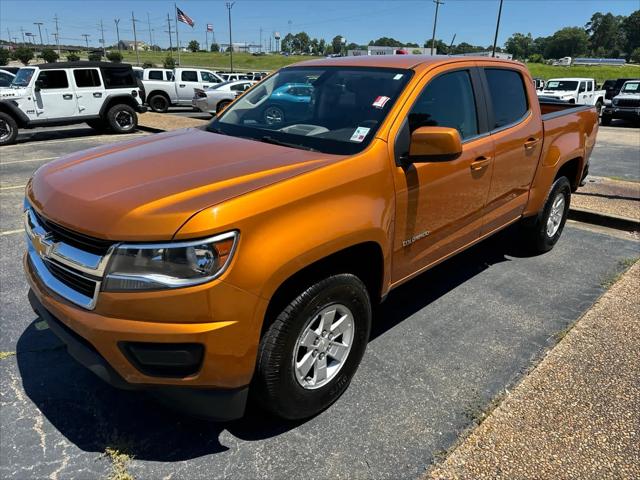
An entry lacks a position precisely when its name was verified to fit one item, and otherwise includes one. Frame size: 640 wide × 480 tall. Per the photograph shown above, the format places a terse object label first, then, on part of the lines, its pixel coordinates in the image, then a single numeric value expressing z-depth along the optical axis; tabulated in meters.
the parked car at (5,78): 14.05
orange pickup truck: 1.97
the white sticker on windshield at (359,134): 2.78
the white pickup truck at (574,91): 21.14
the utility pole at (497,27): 39.56
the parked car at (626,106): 19.16
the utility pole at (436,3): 51.88
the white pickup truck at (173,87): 19.98
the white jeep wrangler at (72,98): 11.73
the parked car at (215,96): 17.27
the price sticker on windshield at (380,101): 2.95
